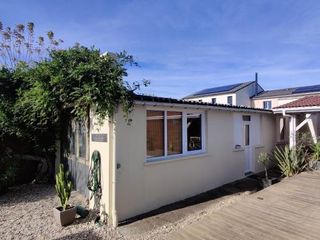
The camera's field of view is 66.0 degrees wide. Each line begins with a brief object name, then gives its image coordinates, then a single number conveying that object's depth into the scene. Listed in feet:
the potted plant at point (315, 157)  35.86
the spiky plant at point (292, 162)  34.65
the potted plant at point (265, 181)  30.82
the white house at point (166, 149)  20.93
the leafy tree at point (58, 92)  20.36
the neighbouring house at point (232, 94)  96.02
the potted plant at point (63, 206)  20.35
